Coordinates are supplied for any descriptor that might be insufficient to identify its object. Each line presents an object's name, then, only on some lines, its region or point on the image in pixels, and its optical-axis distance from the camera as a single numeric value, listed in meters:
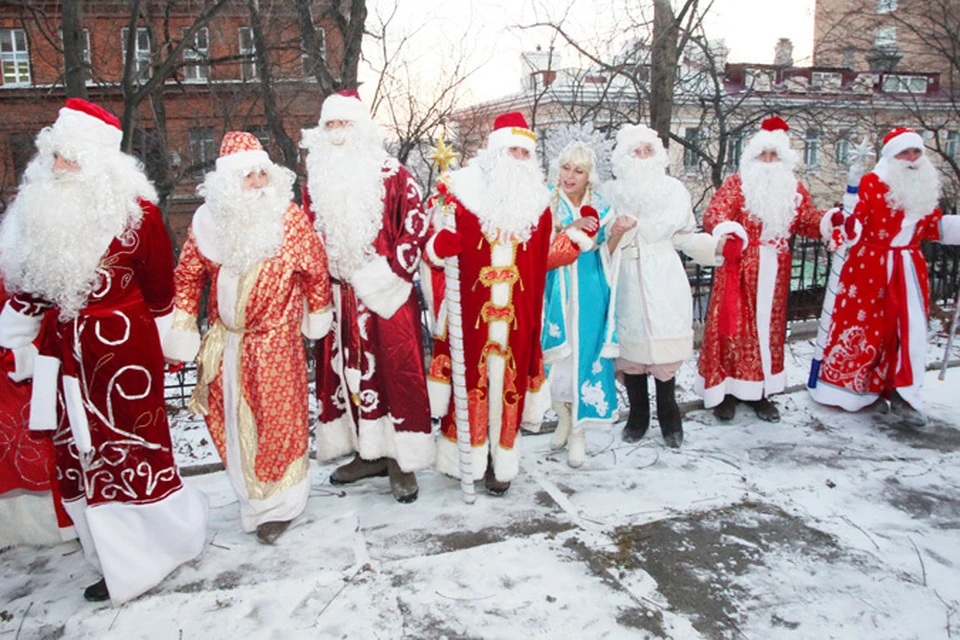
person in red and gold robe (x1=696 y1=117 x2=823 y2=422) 4.60
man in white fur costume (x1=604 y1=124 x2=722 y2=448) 4.22
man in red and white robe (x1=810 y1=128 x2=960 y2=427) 4.59
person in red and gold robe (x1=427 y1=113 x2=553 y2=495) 3.47
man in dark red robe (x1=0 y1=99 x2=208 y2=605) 2.63
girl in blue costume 3.92
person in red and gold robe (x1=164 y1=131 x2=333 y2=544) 3.03
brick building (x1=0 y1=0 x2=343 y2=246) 8.06
